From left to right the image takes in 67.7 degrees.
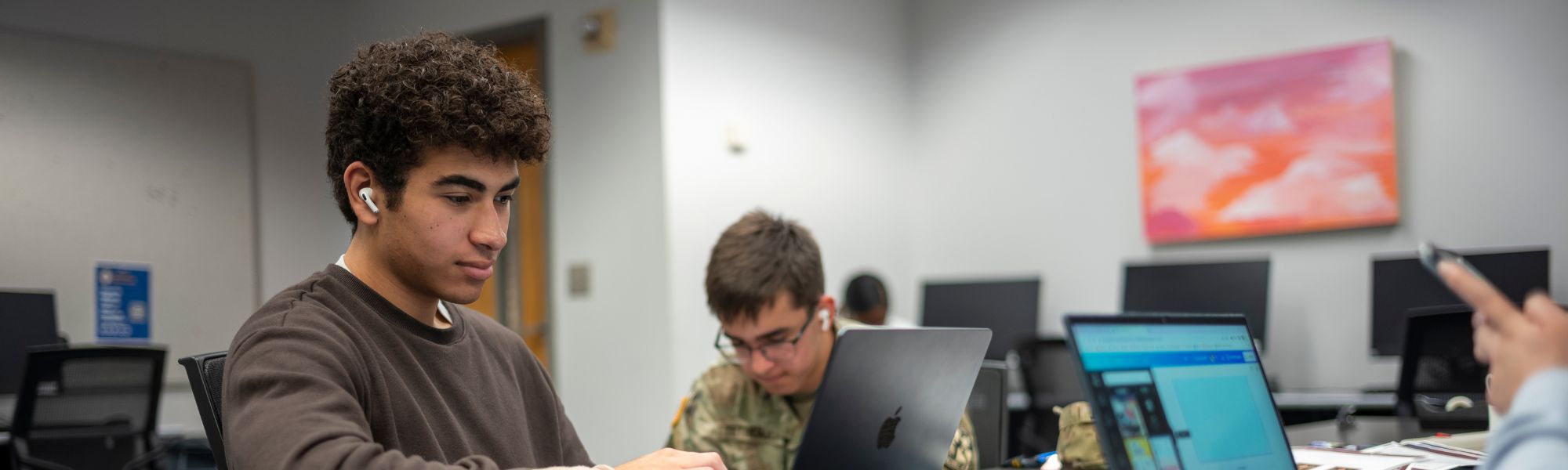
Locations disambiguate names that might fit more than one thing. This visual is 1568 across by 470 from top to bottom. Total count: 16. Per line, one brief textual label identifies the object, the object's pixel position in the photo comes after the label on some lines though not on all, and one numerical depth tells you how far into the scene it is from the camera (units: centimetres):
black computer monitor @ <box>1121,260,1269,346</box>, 436
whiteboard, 308
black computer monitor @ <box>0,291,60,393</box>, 312
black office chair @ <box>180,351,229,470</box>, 130
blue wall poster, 345
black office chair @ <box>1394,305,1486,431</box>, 332
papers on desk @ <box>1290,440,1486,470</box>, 161
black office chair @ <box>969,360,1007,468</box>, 213
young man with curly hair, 126
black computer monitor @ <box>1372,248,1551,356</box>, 379
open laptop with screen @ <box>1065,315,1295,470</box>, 111
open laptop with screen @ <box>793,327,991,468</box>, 139
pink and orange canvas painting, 434
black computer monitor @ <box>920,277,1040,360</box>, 493
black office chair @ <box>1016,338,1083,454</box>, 424
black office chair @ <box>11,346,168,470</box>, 336
